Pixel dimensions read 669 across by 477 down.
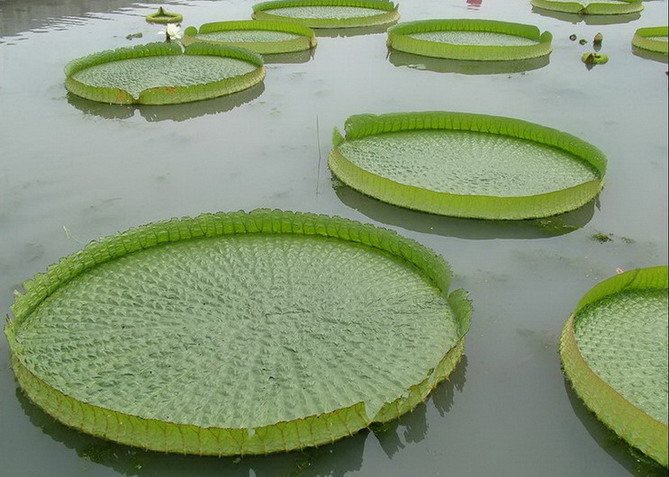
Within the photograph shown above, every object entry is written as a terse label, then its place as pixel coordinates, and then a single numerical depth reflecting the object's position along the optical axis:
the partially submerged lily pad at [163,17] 7.26
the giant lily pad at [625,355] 2.01
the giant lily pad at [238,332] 2.03
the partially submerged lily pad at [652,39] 6.15
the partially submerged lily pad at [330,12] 7.07
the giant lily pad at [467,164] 3.30
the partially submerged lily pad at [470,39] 6.00
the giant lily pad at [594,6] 7.84
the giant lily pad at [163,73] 4.80
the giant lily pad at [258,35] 6.07
